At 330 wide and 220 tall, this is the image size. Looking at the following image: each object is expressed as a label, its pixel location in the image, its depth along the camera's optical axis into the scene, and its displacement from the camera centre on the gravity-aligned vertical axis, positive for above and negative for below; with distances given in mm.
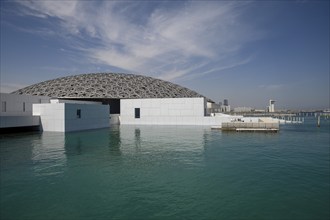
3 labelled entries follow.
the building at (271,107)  184225 +4619
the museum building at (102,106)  34250 +1564
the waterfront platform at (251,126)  34350 -1898
